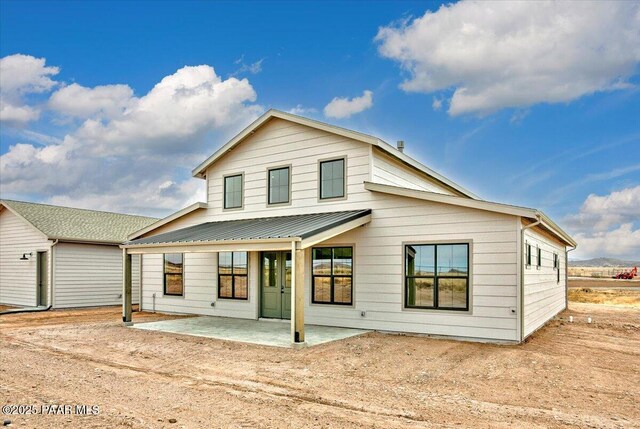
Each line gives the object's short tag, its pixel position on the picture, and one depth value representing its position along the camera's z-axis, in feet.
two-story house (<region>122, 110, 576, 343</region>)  34.81
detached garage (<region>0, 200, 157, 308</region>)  62.75
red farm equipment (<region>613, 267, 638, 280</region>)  170.60
